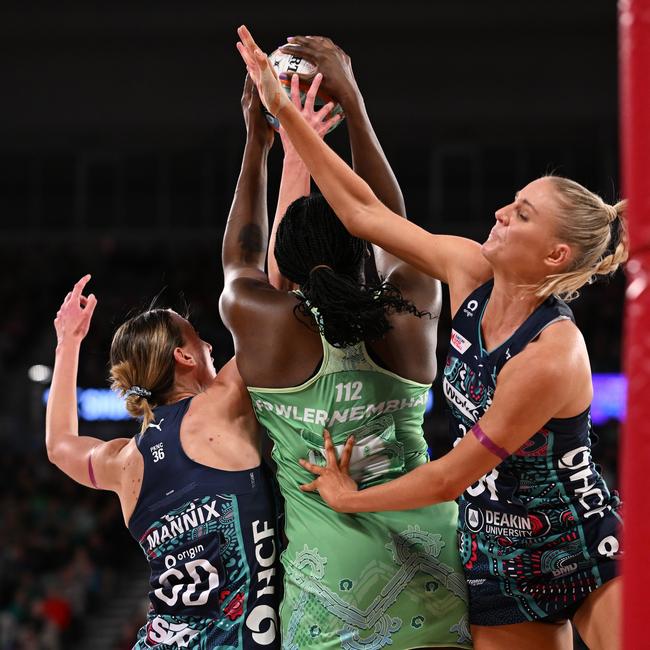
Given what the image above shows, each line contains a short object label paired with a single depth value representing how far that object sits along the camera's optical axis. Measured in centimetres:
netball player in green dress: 449
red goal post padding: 343
